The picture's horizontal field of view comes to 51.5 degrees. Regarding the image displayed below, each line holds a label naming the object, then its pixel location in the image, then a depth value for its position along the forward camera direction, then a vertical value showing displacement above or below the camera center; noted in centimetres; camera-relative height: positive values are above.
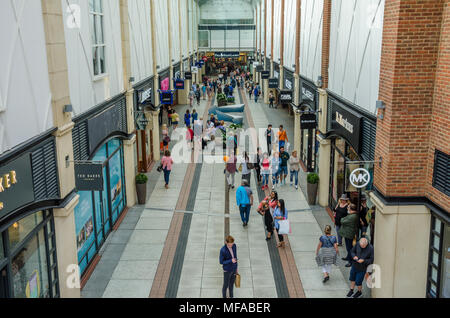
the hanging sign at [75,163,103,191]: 950 -253
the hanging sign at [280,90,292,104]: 2244 -230
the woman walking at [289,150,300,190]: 1702 -429
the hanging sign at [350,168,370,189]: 973 -268
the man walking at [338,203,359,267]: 1087 -406
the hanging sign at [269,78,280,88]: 3130 -234
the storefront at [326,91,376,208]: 1021 -238
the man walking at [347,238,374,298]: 940 -419
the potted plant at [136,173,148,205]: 1577 -462
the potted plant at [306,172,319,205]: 1559 -455
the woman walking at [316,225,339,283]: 1028 -438
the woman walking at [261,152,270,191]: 1681 -430
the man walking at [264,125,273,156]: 2188 -409
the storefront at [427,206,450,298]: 809 -369
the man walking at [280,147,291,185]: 1717 -425
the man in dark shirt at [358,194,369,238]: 1117 -404
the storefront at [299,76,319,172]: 1621 -267
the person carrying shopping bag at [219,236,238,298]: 938 -418
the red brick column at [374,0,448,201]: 831 -79
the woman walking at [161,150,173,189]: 1742 -421
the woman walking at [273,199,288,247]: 1193 -417
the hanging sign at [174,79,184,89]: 3125 -233
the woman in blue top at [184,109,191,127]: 2675 -396
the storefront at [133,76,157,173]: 1736 -265
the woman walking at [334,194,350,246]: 1171 -399
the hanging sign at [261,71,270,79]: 3869 -219
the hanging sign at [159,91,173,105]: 2358 -240
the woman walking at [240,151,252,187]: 1625 -413
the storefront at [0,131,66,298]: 684 -271
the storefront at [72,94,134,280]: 1061 -340
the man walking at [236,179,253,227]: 1338 -424
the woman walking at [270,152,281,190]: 1692 -422
